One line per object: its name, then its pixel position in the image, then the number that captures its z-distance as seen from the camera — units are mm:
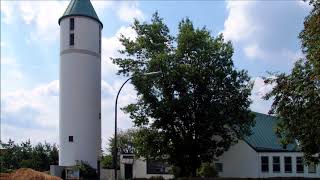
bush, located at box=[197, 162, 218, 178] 52125
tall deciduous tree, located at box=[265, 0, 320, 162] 26719
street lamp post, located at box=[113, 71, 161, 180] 33625
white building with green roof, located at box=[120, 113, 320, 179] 57219
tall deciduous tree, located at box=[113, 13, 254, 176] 50594
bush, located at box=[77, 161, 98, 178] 57875
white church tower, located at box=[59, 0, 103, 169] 60688
